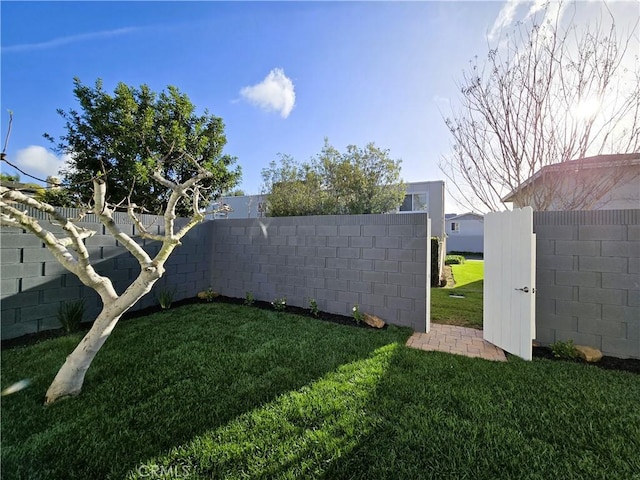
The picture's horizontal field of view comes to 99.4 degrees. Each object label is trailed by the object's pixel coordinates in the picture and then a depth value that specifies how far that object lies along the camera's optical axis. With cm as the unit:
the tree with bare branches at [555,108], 436
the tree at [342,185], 905
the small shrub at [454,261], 1547
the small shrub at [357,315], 489
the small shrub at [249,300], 613
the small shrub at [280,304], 568
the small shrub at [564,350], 347
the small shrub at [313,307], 537
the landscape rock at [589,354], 338
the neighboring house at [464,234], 2488
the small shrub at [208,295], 644
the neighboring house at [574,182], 461
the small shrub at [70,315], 413
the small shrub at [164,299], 559
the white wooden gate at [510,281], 347
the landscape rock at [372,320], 468
